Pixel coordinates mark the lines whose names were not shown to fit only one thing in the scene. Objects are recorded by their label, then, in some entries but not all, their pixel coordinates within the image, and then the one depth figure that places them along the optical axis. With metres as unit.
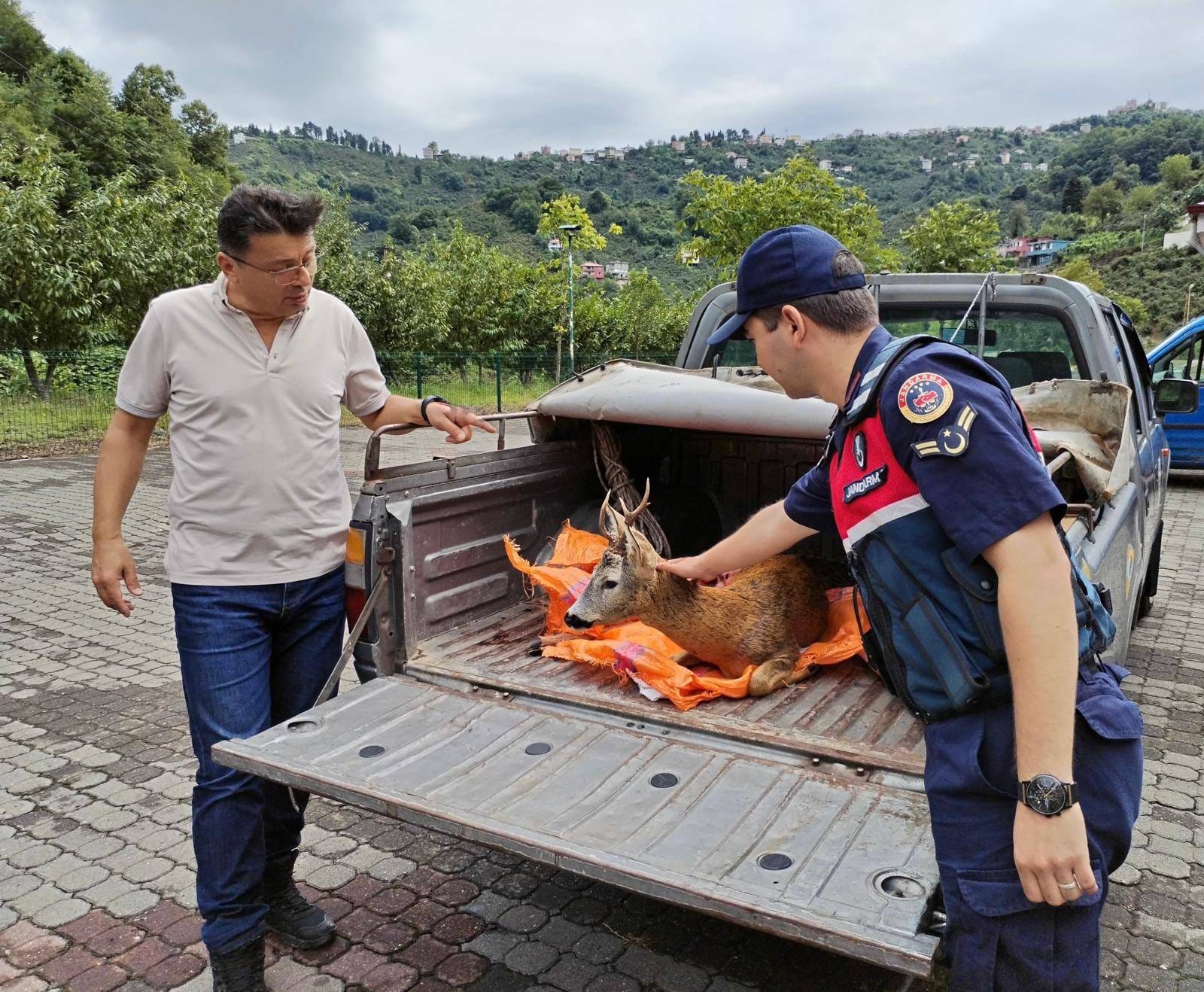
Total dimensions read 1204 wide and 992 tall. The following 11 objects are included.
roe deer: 3.35
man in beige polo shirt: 2.67
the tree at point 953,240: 26.91
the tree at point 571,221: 28.25
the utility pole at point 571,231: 26.50
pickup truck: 2.19
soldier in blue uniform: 1.52
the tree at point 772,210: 21.50
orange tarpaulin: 3.41
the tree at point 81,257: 15.63
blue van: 12.03
